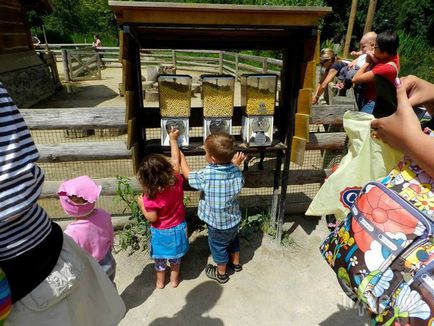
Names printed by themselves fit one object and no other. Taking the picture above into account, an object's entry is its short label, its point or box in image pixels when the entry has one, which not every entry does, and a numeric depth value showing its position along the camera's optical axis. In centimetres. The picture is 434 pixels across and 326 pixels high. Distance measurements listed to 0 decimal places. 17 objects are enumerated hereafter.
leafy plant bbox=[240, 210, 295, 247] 335
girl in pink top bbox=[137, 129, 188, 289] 234
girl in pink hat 194
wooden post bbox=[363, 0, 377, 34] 1099
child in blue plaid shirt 238
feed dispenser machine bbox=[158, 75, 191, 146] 246
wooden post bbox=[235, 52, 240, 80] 1402
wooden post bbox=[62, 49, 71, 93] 1366
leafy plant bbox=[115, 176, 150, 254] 318
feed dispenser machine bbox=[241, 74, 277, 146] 258
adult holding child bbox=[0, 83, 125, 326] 103
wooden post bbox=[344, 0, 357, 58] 1196
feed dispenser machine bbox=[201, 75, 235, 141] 251
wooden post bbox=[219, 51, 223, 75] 1576
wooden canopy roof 207
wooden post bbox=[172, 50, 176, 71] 1772
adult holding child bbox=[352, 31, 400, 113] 327
